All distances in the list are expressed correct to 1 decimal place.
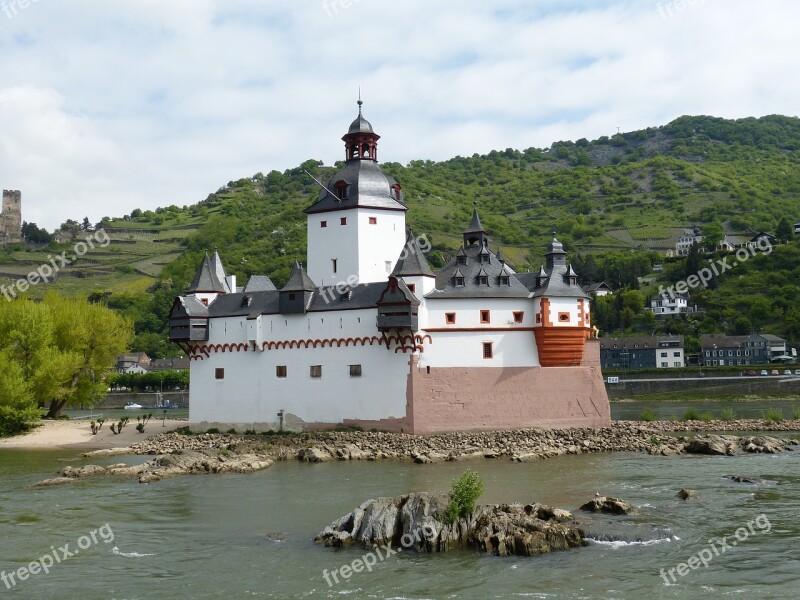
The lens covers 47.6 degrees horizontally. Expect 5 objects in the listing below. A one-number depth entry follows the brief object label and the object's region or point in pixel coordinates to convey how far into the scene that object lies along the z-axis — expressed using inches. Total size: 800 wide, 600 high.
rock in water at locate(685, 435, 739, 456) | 1546.5
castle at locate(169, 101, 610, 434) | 1739.7
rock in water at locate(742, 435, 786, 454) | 1582.2
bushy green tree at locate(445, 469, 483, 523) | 869.8
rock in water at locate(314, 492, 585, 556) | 837.8
